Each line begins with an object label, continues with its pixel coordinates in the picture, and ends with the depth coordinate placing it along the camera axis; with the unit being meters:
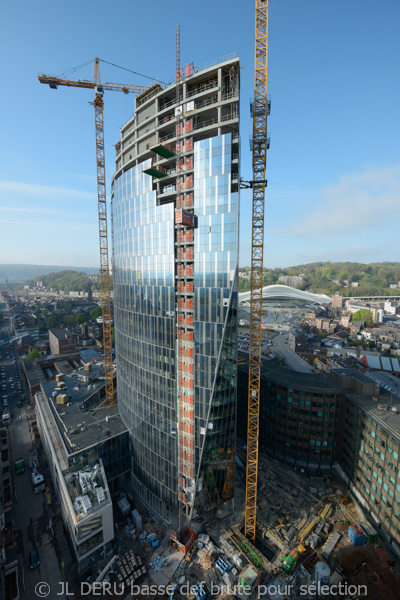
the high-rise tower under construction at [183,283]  41.97
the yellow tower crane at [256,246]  45.56
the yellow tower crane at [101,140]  79.06
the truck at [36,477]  59.19
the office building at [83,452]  42.97
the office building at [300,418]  63.91
